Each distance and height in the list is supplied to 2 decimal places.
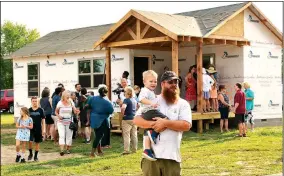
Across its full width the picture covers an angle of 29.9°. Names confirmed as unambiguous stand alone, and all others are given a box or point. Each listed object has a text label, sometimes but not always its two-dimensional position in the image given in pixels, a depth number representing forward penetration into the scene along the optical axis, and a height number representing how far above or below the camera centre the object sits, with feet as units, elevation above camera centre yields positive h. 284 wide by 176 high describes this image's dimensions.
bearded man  19.51 -1.71
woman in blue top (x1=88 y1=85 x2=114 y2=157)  44.01 -2.63
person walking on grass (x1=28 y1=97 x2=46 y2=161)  43.47 -3.45
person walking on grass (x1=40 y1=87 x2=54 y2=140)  56.34 -2.67
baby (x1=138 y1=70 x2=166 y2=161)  19.56 -1.85
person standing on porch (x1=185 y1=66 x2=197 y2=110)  64.28 -0.64
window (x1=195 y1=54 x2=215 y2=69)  71.26 +2.79
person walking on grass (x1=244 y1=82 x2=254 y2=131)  59.77 -2.44
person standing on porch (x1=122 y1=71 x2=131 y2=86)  61.03 +0.73
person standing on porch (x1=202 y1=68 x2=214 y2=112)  62.39 -0.86
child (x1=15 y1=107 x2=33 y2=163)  42.45 -3.52
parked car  129.80 -4.60
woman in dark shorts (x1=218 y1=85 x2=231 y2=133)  59.41 -2.87
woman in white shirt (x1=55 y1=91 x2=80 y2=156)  45.88 -3.22
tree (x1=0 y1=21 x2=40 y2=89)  176.14 +16.62
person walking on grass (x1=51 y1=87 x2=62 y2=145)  54.29 -2.15
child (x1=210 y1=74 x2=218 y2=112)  63.36 -1.96
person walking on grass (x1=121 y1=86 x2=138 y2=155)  45.19 -3.30
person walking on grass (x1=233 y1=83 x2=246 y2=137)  54.75 -2.54
